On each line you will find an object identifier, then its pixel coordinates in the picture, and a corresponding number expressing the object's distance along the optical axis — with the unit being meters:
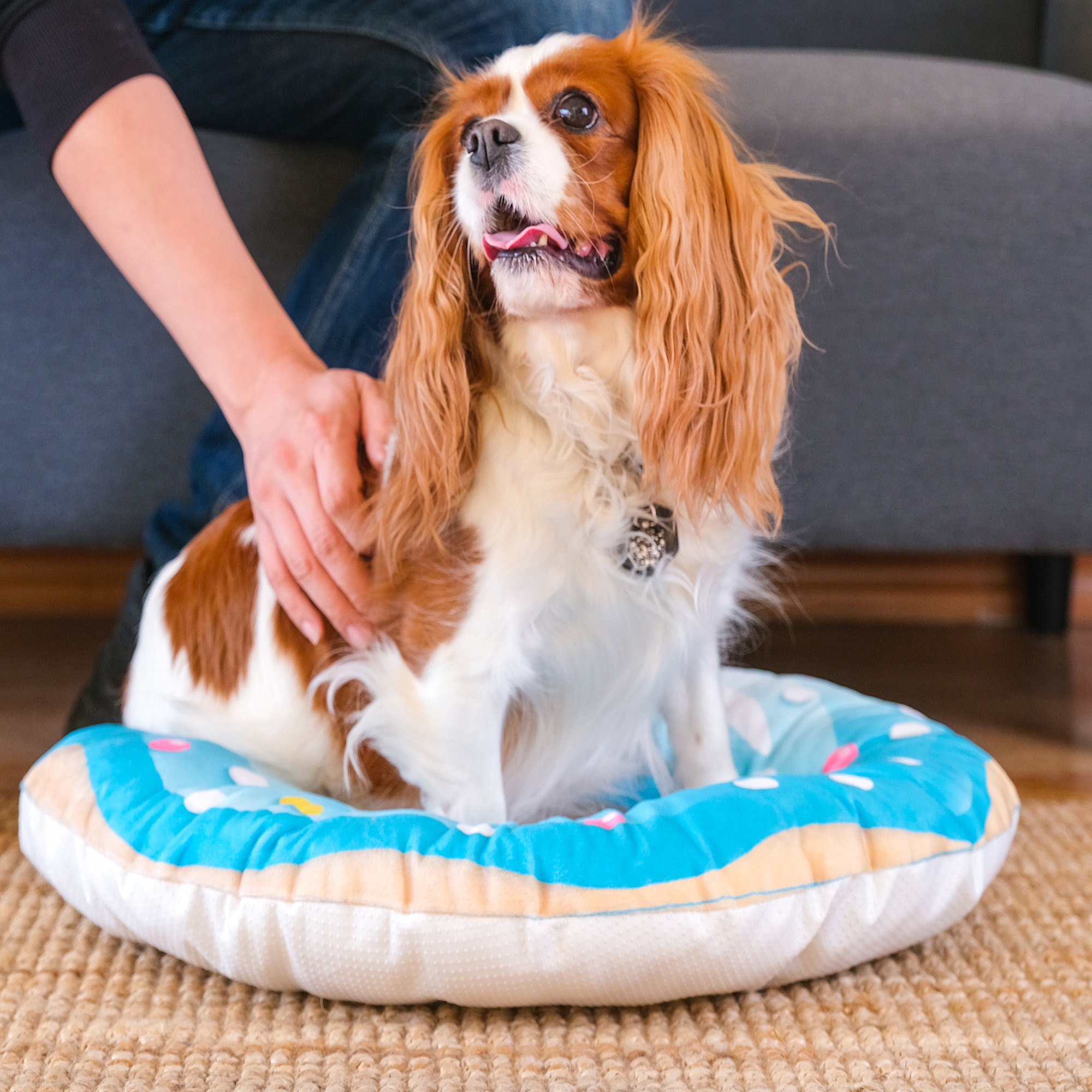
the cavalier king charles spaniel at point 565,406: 0.95
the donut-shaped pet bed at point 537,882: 0.79
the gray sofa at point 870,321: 1.36
